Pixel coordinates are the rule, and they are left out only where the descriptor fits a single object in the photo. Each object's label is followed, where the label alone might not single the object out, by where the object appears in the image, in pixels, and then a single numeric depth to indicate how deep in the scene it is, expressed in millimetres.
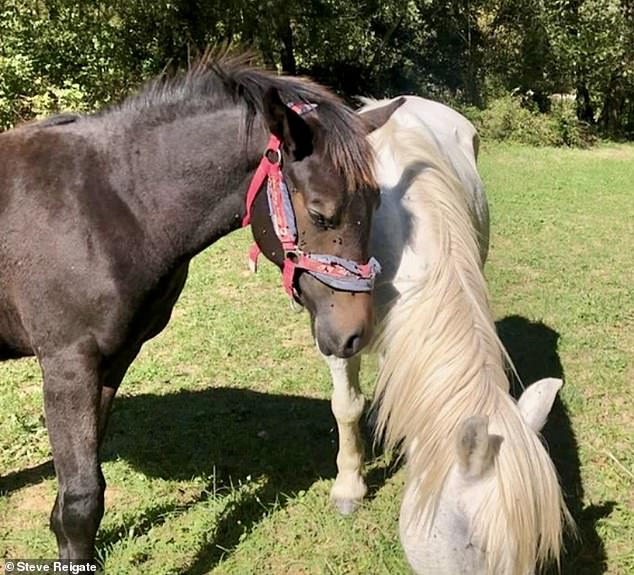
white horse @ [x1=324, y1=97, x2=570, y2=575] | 1985
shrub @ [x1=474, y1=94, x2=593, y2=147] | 15867
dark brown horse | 2275
